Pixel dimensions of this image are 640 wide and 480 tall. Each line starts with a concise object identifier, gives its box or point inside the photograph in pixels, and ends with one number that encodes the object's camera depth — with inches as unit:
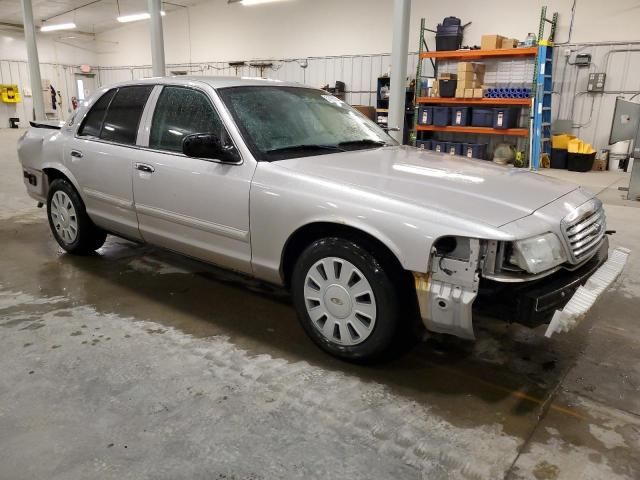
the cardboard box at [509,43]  374.3
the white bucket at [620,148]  386.6
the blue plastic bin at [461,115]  396.8
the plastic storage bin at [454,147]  412.0
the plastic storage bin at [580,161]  378.0
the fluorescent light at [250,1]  471.8
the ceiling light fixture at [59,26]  667.6
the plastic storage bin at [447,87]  392.5
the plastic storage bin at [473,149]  407.2
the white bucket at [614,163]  390.9
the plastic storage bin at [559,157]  390.3
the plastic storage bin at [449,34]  405.7
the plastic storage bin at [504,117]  375.2
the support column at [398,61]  252.1
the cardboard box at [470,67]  382.6
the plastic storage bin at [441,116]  404.5
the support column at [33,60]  536.5
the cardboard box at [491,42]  371.9
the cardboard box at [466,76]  384.0
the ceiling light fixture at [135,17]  598.1
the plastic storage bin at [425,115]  414.0
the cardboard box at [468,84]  385.7
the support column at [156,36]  381.1
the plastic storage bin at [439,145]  423.6
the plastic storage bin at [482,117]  386.6
